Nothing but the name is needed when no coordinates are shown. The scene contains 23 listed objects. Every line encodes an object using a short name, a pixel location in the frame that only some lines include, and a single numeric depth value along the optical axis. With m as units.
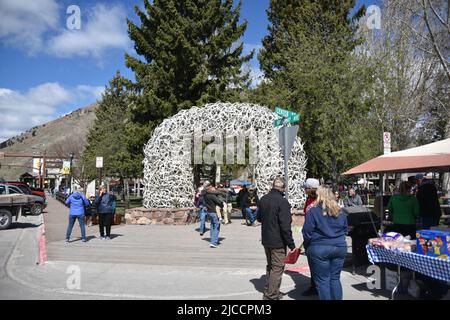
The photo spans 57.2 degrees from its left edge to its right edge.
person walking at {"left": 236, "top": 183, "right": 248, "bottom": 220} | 16.01
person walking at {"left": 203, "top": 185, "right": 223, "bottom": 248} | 10.21
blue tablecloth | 4.91
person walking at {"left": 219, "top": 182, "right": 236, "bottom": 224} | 15.48
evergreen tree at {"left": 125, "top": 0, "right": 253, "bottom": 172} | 24.33
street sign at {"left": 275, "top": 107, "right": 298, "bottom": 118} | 7.60
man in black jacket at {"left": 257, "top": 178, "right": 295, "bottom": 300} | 5.46
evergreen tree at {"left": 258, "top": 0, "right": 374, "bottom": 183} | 17.08
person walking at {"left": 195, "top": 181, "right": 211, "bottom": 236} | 12.42
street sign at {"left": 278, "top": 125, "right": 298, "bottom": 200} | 7.08
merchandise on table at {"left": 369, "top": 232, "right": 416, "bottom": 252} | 5.64
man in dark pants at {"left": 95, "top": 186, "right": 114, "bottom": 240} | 11.59
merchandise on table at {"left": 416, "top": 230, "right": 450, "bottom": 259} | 5.01
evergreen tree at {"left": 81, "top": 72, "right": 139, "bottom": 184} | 26.70
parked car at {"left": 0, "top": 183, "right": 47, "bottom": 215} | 18.69
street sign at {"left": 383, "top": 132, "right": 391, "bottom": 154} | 8.49
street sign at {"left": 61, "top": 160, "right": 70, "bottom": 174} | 33.34
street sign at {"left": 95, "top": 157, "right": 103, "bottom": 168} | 18.55
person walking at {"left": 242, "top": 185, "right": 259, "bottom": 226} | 14.99
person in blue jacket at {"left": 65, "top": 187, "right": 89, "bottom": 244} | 11.10
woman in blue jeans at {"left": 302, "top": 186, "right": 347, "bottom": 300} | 4.94
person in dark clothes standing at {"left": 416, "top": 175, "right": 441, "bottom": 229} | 7.90
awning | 6.15
